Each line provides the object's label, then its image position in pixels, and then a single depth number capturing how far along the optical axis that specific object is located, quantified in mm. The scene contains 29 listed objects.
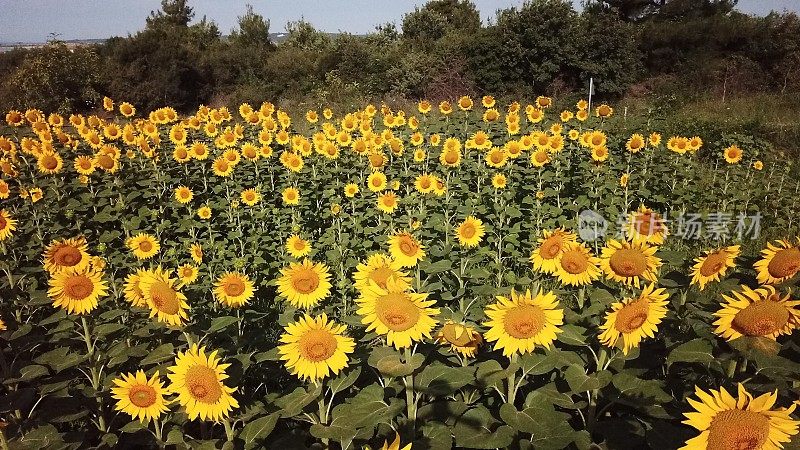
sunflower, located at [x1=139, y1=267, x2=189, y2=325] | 2272
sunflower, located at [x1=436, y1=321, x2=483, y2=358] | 2225
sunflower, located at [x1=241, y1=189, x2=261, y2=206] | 5691
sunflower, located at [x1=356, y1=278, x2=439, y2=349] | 2006
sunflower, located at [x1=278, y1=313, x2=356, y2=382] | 2080
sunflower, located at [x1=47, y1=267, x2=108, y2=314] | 2611
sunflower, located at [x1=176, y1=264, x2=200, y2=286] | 3780
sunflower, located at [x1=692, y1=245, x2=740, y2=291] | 2500
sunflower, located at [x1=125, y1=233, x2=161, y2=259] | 4191
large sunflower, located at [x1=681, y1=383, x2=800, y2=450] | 1383
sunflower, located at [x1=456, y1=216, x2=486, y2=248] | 3996
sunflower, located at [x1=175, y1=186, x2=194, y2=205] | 5766
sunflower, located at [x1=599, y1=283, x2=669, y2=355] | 2053
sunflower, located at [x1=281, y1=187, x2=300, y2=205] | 5899
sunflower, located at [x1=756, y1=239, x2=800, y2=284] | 2230
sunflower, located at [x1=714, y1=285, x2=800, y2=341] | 1832
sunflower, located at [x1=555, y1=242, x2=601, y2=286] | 2484
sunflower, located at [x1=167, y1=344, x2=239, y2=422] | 1951
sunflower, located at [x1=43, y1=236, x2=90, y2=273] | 2840
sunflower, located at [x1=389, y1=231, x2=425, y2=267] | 3041
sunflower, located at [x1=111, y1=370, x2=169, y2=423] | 2250
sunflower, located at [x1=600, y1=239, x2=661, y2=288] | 2278
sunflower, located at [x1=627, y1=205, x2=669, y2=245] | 2771
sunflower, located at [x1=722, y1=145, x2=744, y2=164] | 6645
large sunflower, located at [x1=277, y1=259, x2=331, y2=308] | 2574
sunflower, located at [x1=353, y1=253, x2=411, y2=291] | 2344
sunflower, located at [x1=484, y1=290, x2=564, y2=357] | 2045
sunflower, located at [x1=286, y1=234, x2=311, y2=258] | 4488
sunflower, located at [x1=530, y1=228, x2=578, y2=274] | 2629
